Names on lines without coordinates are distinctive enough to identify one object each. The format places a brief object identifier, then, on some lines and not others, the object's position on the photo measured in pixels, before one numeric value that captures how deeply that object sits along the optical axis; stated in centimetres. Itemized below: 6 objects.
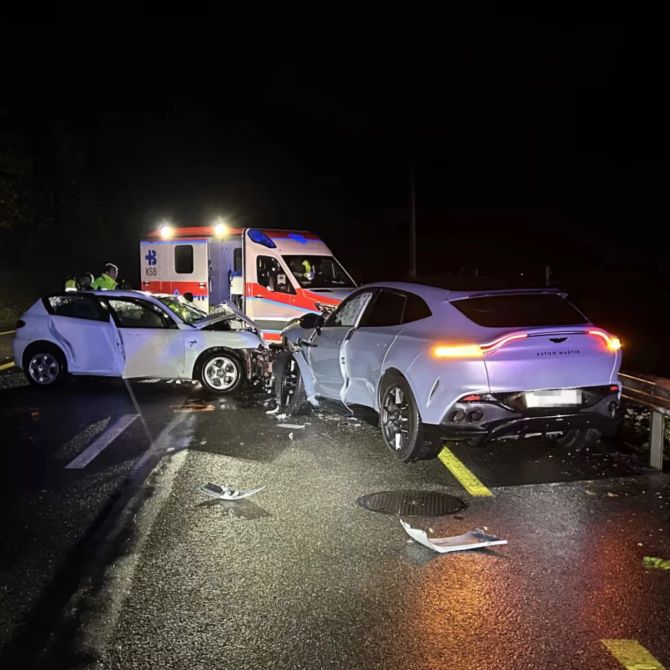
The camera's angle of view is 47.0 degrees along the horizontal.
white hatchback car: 1086
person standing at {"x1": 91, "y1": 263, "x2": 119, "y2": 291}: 1384
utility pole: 2428
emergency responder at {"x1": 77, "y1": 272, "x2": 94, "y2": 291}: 1326
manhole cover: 558
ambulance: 1620
